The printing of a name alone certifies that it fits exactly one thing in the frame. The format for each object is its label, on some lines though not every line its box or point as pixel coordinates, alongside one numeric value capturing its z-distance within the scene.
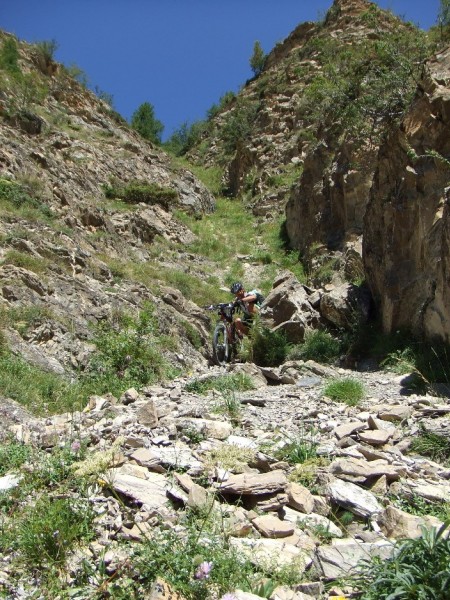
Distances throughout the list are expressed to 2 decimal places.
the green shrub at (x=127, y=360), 6.55
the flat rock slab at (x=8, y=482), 2.96
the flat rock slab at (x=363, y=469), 3.27
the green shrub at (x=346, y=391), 5.56
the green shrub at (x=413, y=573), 1.96
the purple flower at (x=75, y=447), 3.26
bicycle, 9.05
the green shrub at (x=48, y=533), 2.41
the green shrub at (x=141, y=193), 17.23
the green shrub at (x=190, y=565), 2.19
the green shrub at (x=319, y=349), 8.84
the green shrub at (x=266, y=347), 9.02
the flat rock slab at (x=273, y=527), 2.67
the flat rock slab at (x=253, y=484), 2.99
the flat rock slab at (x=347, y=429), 4.09
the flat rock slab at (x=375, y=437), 3.93
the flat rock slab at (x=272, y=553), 2.39
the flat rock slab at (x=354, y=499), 2.88
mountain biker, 9.37
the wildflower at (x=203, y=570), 2.07
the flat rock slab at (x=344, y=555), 2.32
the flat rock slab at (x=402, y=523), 2.53
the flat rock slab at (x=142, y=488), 2.83
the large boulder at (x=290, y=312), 9.50
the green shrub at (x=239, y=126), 28.14
